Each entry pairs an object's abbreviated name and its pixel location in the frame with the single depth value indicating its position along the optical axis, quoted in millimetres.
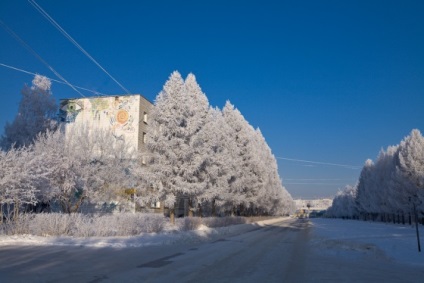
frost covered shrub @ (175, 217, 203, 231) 25672
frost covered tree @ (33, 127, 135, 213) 24688
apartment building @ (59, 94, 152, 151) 44344
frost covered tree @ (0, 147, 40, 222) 18078
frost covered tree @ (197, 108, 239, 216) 29359
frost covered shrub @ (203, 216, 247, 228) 29753
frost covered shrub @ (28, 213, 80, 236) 18797
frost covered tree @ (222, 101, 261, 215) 42031
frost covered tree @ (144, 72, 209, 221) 26406
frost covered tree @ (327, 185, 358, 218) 115675
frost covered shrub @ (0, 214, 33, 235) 18797
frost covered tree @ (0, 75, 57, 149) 37531
